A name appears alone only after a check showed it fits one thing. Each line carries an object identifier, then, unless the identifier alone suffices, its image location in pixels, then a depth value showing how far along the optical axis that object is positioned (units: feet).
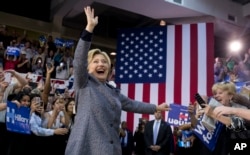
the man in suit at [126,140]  20.61
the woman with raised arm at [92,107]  5.47
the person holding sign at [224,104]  7.90
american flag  23.11
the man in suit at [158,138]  18.15
